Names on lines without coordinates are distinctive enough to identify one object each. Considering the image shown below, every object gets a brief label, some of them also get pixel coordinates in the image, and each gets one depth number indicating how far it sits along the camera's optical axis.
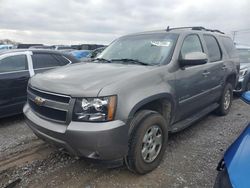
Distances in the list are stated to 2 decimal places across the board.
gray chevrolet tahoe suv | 1.99
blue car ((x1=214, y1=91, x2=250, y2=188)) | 1.21
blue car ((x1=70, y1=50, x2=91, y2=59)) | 12.58
